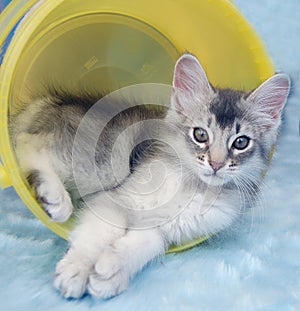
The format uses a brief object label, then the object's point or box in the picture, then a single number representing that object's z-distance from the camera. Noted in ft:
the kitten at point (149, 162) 1.52
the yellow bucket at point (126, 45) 1.64
